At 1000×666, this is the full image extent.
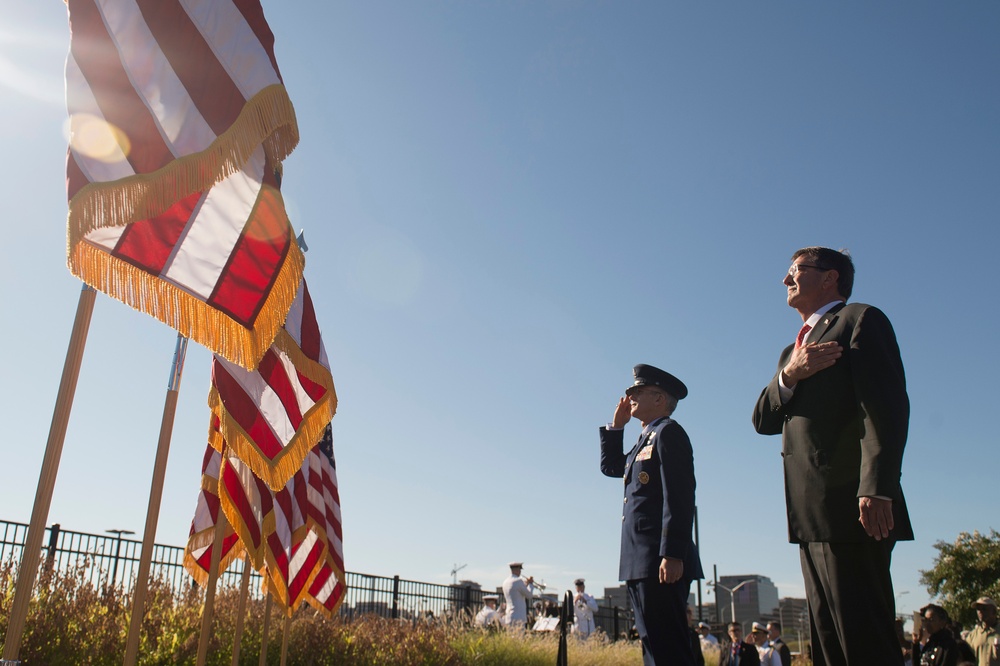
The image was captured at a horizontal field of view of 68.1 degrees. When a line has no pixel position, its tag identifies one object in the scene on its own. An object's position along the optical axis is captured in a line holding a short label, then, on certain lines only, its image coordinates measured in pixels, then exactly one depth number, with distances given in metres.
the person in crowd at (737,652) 12.30
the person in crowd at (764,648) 13.95
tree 28.34
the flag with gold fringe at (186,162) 2.52
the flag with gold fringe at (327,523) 7.32
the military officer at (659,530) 3.58
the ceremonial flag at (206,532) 6.41
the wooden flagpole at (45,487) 2.11
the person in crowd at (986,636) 7.97
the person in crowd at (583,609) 16.11
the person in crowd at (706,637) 18.52
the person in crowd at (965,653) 7.79
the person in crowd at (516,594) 13.90
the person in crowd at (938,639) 7.90
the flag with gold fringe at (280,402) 4.03
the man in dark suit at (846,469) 2.30
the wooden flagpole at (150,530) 3.29
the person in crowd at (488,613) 11.72
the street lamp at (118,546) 10.17
